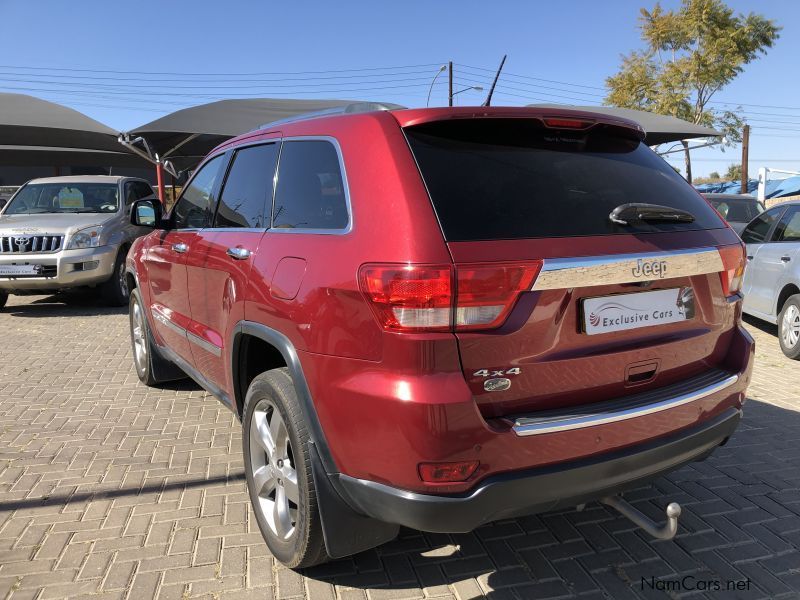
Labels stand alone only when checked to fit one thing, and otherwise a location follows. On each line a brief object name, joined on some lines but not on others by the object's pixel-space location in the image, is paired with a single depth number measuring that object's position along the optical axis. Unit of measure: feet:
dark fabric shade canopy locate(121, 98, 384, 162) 38.50
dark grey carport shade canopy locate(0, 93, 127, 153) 44.52
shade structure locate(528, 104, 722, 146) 43.73
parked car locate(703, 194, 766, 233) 35.47
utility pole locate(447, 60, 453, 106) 100.82
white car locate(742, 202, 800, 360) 19.76
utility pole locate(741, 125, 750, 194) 81.41
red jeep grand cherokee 6.07
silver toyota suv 26.84
